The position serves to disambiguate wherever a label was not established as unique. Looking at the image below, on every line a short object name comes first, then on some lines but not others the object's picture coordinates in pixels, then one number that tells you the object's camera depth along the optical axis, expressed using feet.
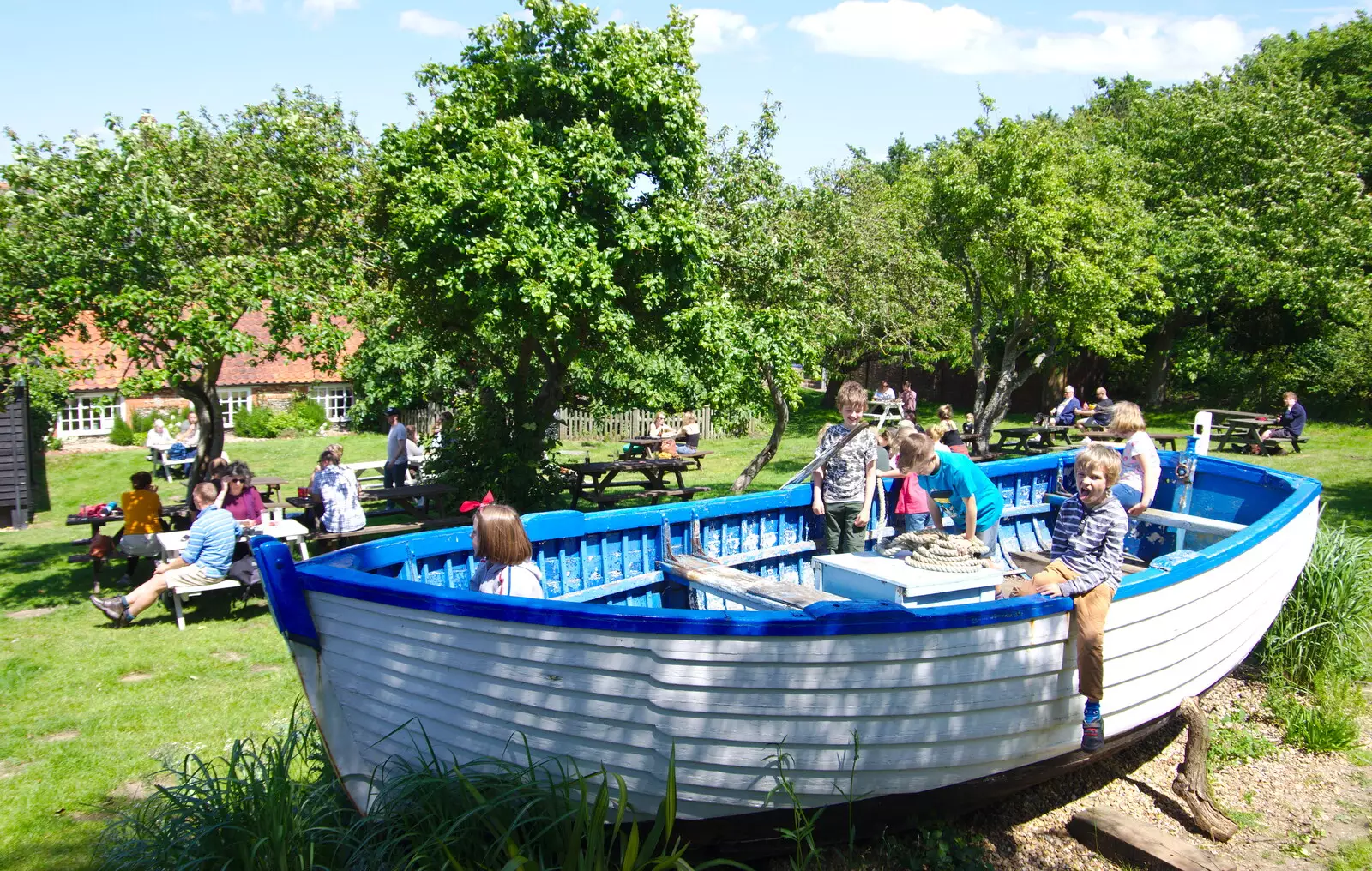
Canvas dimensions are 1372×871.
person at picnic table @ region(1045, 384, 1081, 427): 64.75
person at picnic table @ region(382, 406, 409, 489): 44.96
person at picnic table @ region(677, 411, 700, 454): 55.77
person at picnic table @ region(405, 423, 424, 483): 45.80
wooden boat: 12.69
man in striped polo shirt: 26.68
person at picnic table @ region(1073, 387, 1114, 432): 62.03
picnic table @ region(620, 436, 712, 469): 57.11
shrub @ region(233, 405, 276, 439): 89.81
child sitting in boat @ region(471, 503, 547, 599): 14.64
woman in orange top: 30.68
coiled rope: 17.71
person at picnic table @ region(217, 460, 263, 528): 29.99
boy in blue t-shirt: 18.20
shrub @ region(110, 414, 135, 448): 83.15
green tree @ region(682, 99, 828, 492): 35.99
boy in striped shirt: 14.83
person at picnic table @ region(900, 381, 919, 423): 87.20
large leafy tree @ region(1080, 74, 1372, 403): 56.95
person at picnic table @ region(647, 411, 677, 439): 61.62
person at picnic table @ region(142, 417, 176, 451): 65.26
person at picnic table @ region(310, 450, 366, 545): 32.71
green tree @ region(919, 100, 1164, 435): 48.29
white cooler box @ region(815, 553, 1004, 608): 17.10
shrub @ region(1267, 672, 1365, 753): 19.17
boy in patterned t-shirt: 21.33
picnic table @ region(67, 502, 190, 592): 31.55
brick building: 84.23
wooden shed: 49.01
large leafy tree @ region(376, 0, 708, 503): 29.76
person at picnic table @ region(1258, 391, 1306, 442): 56.34
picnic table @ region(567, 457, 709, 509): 45.06
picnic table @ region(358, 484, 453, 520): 36.81
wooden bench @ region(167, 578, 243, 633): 26.48
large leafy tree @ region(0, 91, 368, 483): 27.17
